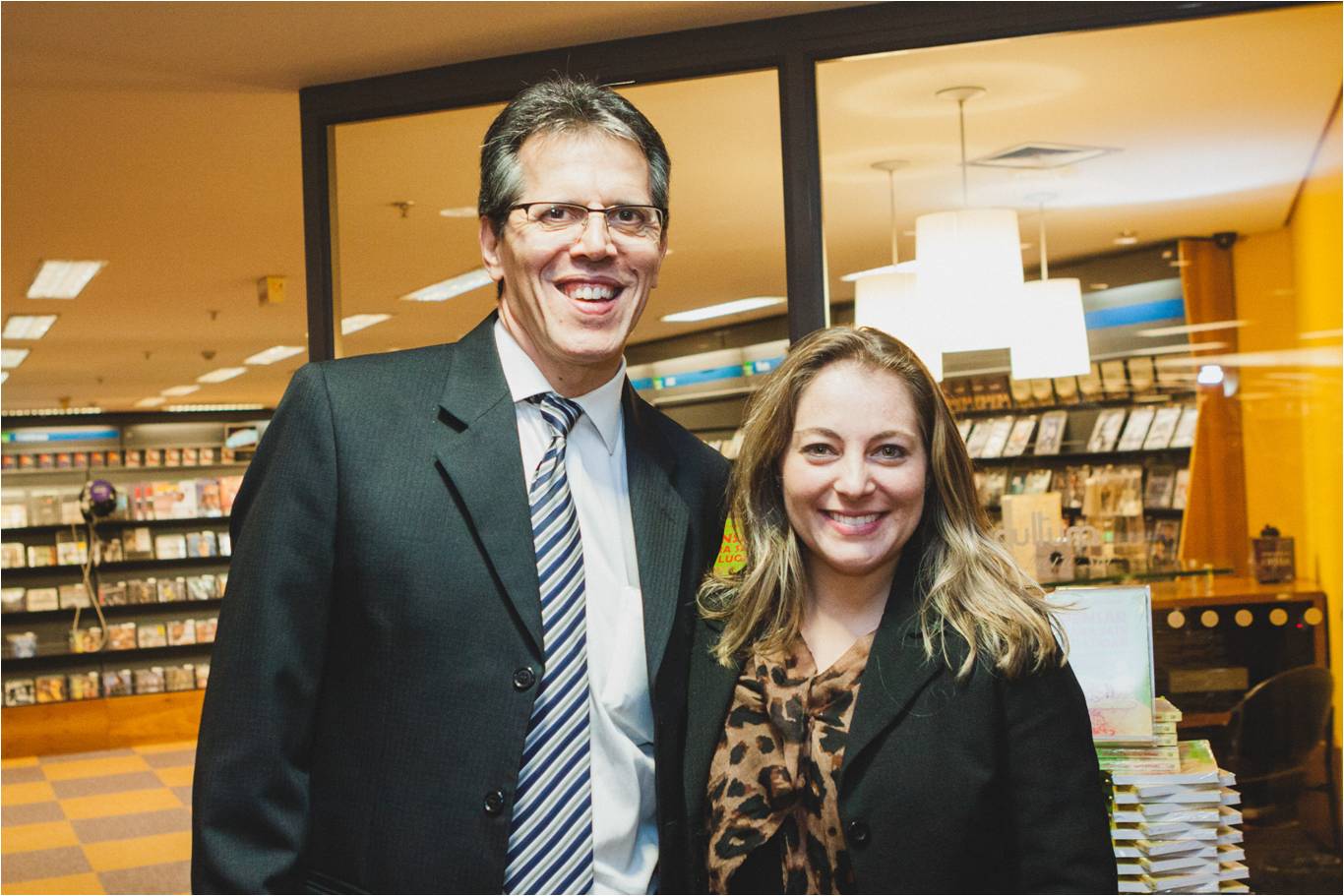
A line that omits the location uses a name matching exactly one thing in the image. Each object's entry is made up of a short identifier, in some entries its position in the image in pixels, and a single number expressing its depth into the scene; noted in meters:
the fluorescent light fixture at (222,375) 13.41
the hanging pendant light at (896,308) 3.62
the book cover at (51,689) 11.62
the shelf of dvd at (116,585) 11.39
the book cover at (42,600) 12.30
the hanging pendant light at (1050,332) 3.86
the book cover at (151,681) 12.11
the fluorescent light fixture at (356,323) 4.21
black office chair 3.82
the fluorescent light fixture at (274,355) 11.87
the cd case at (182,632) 12.54
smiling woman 1.59
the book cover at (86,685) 11.81
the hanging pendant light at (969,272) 3.74
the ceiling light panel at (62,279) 7.23
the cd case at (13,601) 12.12
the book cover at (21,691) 11.38
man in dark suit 1.51
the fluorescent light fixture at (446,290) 4.06
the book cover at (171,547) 13.02
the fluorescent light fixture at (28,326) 9.03
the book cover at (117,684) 12.04
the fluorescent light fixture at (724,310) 3.74
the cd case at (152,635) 12.45
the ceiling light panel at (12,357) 10.68
